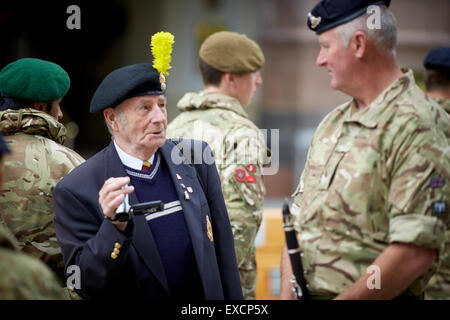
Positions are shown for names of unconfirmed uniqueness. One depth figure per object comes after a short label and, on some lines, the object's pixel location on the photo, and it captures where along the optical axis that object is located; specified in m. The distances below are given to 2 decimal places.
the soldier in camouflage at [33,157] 6.69
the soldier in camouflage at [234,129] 8.07
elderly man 5.31
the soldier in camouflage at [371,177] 4.91
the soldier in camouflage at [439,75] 8.70
